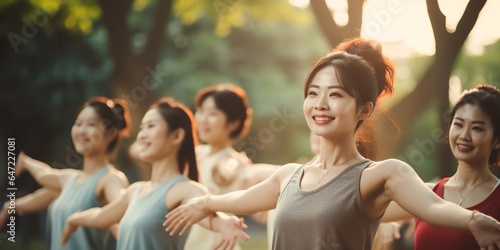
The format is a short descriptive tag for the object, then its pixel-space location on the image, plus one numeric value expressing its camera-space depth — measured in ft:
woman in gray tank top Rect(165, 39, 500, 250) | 22.61
